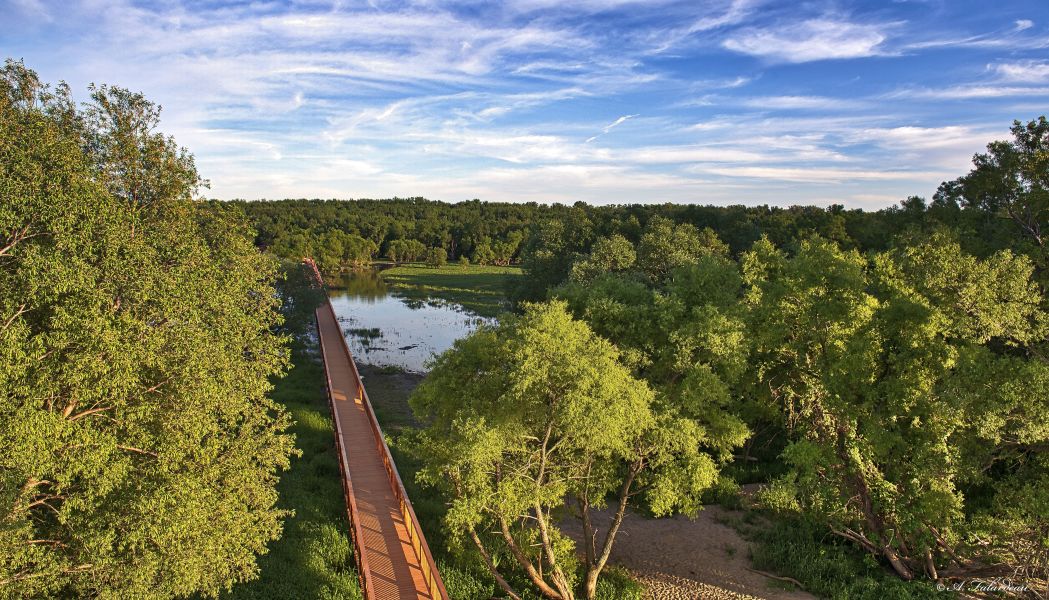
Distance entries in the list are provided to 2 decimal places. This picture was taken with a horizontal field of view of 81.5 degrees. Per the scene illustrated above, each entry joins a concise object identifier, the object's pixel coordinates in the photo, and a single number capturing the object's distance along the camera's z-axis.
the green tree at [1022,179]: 19.00
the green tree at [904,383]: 13.20
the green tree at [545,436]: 13.81
